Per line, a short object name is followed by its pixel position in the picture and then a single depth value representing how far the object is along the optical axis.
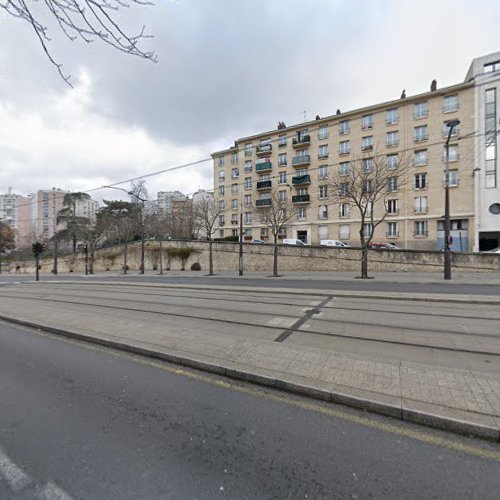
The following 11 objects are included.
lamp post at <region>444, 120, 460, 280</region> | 15.52
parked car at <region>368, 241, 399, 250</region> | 28.26
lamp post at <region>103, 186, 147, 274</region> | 29.79
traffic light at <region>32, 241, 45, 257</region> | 27.48
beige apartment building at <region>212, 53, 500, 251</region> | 29.44
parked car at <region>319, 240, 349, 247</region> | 31.89
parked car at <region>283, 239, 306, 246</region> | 33.33
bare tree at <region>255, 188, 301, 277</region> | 22.08
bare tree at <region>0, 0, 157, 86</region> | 3.02
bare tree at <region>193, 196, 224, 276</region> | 26.56
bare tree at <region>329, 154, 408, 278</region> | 17.53
